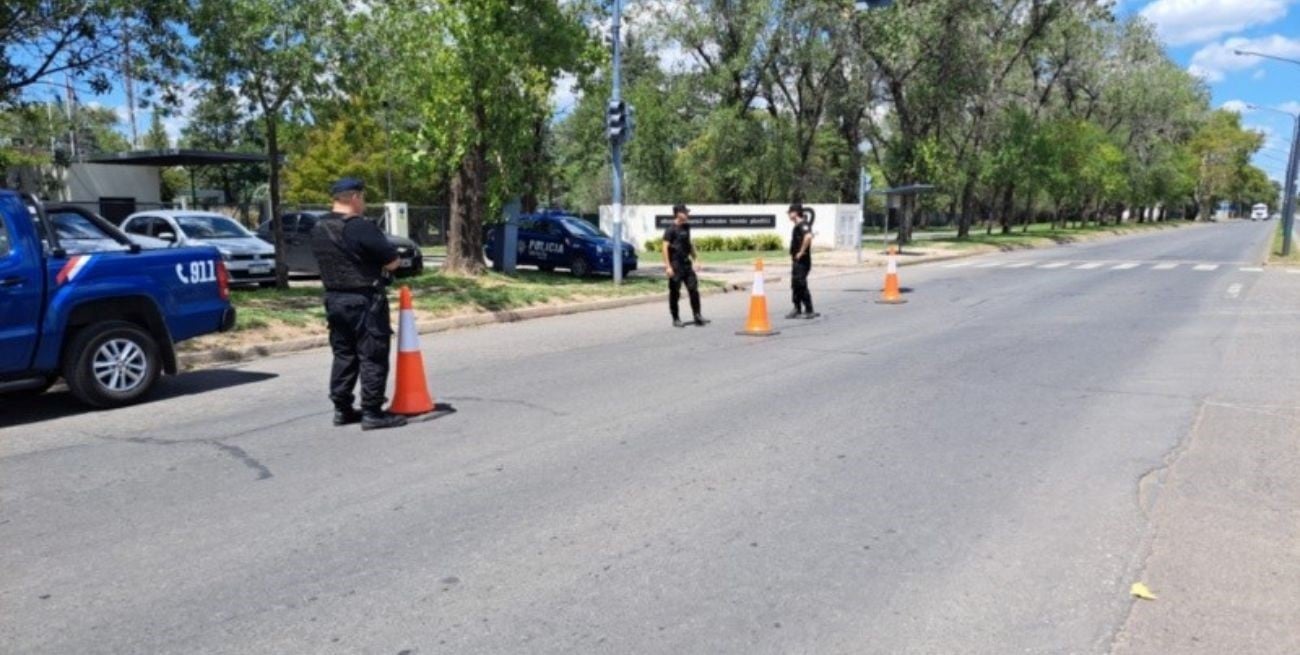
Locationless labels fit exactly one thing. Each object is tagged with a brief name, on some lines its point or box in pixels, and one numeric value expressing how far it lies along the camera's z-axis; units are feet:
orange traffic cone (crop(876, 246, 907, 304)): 54.65
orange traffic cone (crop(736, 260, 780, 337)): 40.09
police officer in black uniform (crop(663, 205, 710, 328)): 42.50
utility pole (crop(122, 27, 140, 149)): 39.97
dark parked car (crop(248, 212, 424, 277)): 64.54
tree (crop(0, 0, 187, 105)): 37.09
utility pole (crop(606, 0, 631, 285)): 60.90
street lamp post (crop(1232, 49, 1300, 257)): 95.91
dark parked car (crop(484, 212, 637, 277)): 70.49
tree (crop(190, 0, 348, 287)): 43.78
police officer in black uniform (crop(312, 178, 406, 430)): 21.68
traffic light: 61.57
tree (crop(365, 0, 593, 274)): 52.24
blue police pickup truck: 23.57
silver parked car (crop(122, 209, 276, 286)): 57.00
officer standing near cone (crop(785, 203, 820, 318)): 44.62
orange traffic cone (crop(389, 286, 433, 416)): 23.68
